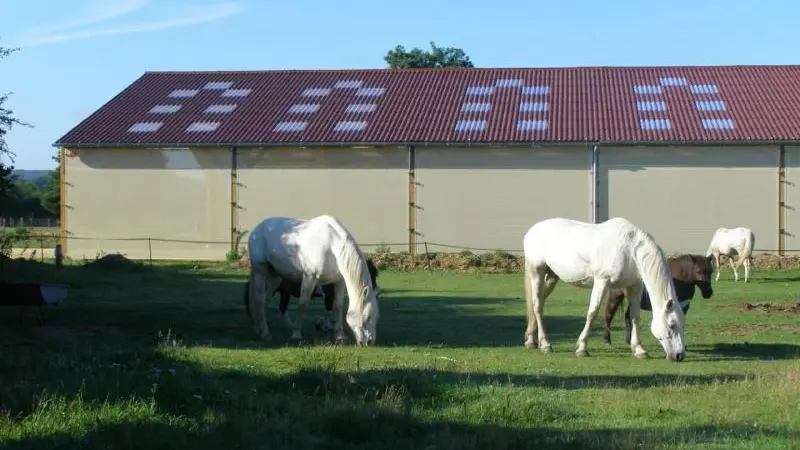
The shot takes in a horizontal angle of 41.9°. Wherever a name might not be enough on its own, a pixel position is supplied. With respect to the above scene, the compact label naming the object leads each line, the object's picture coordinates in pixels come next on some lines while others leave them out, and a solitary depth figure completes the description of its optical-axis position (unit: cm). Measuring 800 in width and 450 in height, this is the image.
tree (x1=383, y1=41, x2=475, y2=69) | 7631
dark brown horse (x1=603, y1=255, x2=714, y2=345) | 1686
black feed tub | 1538
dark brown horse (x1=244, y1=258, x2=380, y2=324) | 1777
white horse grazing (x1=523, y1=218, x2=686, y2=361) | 1398
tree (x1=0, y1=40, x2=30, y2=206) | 2158
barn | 3750
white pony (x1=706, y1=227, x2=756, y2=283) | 2983
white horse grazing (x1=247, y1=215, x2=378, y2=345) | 1552
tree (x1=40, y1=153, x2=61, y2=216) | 7812
